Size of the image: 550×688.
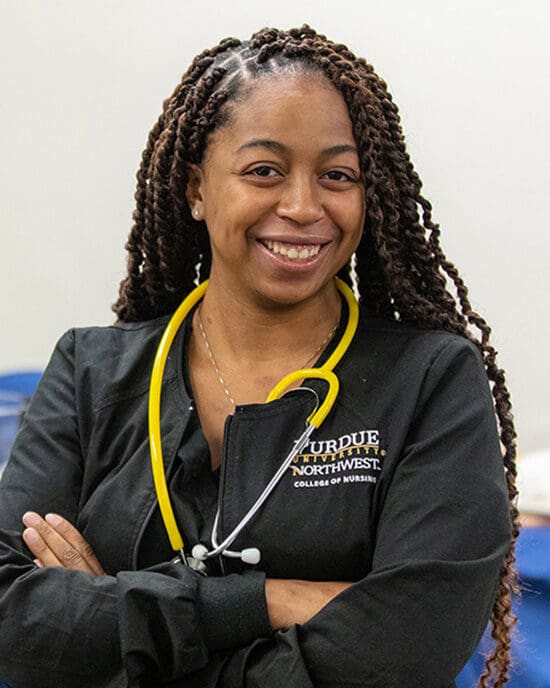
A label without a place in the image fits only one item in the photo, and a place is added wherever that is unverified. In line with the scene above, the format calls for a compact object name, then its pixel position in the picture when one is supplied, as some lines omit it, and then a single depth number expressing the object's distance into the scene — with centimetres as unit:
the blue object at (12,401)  269
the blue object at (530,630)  181
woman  146
